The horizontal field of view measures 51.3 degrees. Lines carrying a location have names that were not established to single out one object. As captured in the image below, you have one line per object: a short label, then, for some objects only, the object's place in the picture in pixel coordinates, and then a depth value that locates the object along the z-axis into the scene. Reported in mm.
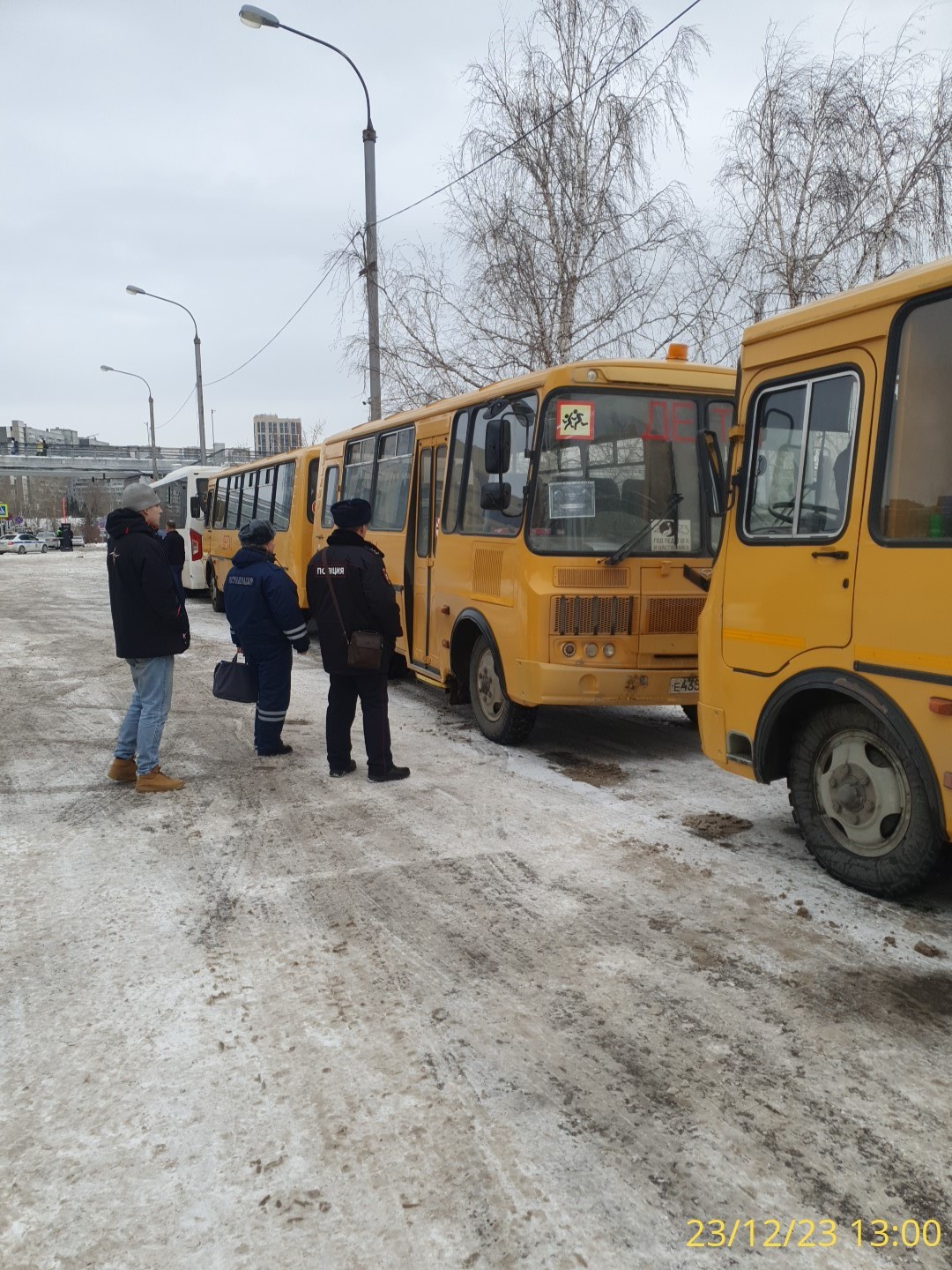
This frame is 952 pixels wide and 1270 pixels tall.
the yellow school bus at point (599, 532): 6910
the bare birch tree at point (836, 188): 16203
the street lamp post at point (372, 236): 16719
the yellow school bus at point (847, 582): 4004
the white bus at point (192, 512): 23141
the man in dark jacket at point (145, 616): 5996
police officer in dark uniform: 6547
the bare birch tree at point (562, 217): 17812
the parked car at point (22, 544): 59844
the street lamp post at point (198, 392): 33719
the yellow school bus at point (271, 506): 14766
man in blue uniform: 7051
